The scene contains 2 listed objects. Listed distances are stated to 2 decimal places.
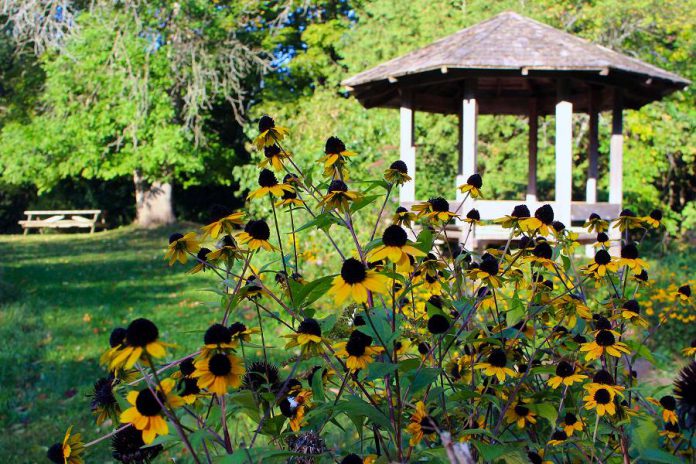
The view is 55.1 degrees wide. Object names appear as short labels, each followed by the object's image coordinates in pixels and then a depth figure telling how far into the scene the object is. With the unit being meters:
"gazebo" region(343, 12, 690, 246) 6.40
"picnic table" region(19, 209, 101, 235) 20.64
